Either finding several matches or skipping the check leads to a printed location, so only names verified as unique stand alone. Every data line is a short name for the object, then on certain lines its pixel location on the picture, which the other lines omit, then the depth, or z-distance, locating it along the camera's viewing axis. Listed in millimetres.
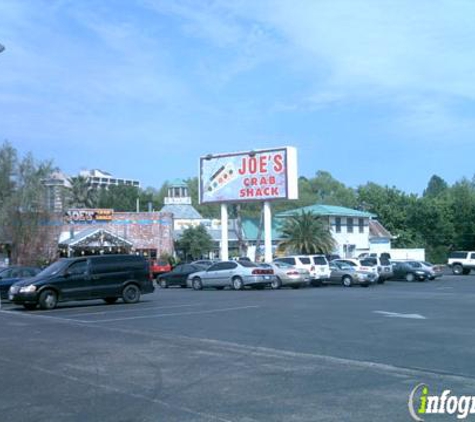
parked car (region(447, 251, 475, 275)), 56125
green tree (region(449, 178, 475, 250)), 84875
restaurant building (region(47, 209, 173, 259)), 55844
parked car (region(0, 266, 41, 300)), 27656
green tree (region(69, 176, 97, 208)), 89081
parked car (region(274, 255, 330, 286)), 38250
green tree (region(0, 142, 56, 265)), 51875
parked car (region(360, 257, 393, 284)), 41812
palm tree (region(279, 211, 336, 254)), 56375
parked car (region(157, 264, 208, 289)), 39156
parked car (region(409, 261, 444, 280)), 46000
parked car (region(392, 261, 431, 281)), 45719
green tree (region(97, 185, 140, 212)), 111094
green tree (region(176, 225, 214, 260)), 68062
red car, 49816
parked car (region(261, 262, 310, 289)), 35938
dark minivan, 23281
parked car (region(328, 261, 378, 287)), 39219
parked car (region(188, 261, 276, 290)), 34188
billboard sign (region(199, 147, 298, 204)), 45688
